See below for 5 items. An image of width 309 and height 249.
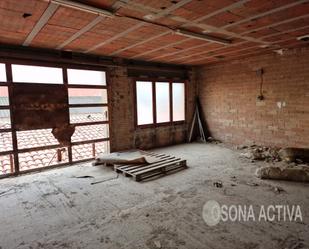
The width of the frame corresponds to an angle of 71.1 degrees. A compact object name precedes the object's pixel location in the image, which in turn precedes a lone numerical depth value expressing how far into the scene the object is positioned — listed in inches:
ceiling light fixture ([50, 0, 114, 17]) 101.1
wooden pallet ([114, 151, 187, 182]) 164.1
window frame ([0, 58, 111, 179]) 172.6
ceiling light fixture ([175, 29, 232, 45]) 148.6
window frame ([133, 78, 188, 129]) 250.5
